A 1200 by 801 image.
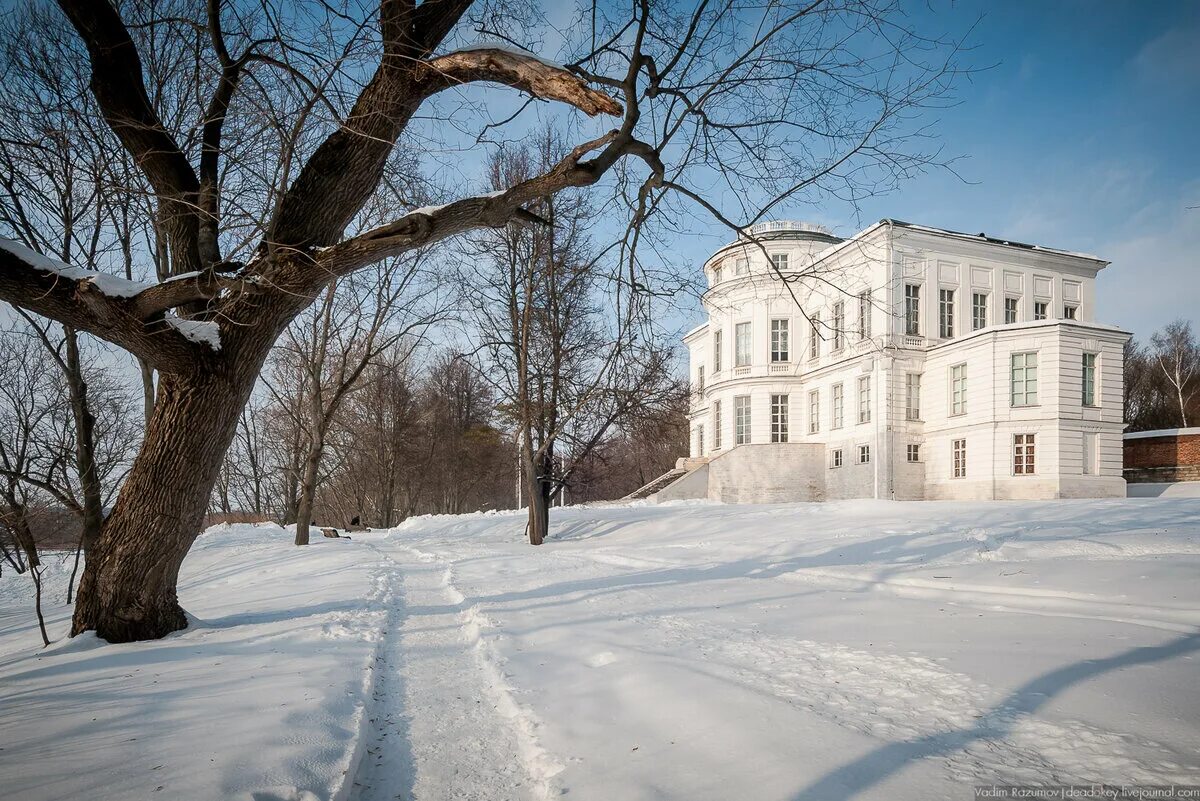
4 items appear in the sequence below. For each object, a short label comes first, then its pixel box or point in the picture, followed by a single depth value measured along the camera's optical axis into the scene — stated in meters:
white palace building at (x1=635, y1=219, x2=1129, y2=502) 24.09
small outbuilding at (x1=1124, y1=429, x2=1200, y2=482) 24.16
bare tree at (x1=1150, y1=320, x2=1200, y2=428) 41.03
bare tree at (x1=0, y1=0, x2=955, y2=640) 4.75
